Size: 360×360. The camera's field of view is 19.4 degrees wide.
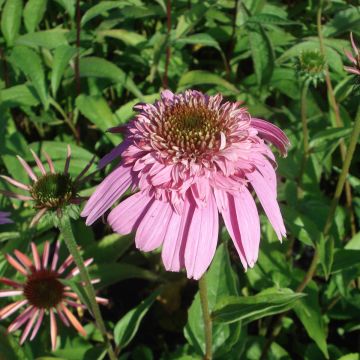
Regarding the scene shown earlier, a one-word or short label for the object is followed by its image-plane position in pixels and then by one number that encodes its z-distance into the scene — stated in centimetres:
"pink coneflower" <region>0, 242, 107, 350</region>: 65
